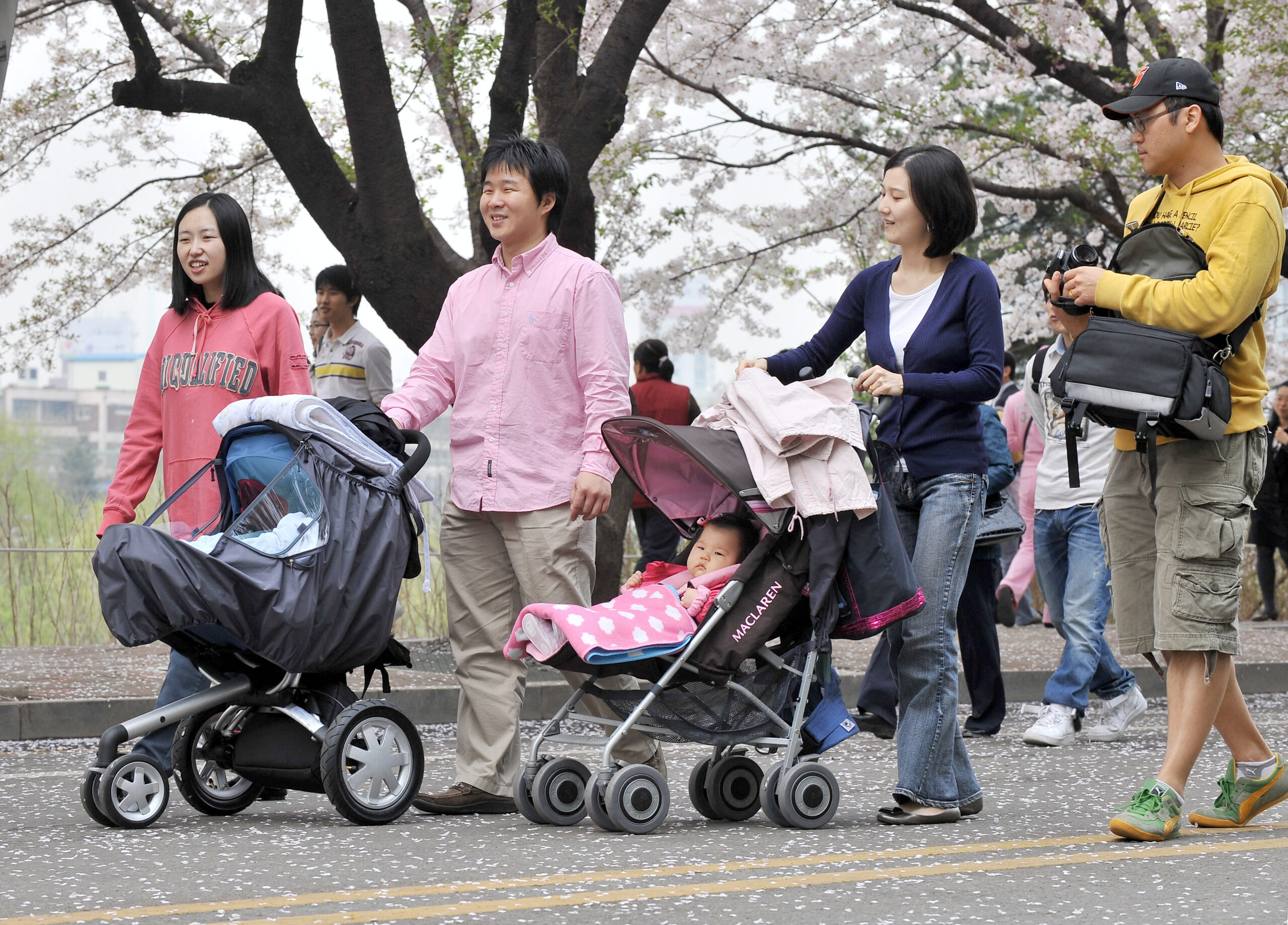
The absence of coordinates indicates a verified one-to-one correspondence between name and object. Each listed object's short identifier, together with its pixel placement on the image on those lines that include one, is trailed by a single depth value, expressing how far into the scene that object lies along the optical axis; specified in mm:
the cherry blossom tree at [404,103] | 18734
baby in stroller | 9789
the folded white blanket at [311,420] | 9437
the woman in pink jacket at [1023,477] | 18500
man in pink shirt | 10289
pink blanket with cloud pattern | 9078
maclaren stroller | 9180
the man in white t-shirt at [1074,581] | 14773
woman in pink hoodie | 10453
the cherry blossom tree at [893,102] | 27094
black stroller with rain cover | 8969
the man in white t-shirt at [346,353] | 16141
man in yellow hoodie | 8656
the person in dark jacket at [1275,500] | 28797
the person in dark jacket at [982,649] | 14656
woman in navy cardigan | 9594
